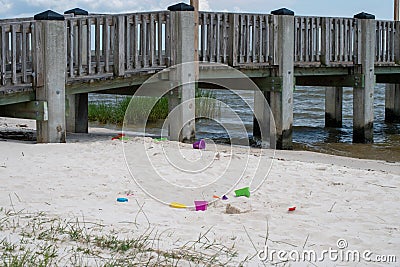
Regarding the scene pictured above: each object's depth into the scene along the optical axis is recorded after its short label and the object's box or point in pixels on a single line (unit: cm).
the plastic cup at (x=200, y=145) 1154
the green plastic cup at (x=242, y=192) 794
